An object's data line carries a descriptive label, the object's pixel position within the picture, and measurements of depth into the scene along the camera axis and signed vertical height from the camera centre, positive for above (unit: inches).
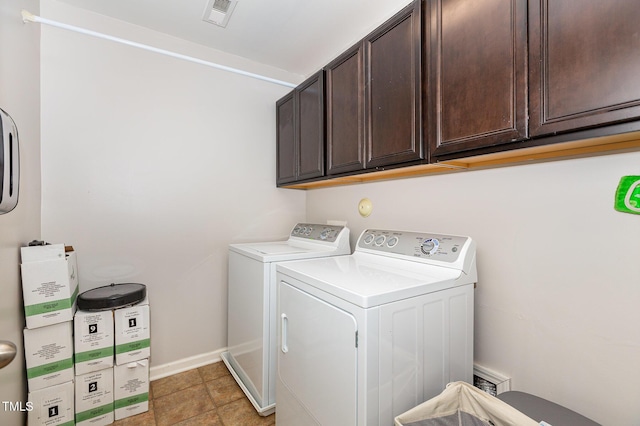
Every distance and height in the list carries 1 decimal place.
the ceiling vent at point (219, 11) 72.0 +54.4
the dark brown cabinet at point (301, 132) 79.7 +25.7
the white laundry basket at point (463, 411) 37.3 -28.2
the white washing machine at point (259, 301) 68.5 -23.7
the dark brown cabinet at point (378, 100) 53.5 +25.2
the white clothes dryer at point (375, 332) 40.0 -19.6
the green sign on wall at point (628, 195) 37.9 +2.2
